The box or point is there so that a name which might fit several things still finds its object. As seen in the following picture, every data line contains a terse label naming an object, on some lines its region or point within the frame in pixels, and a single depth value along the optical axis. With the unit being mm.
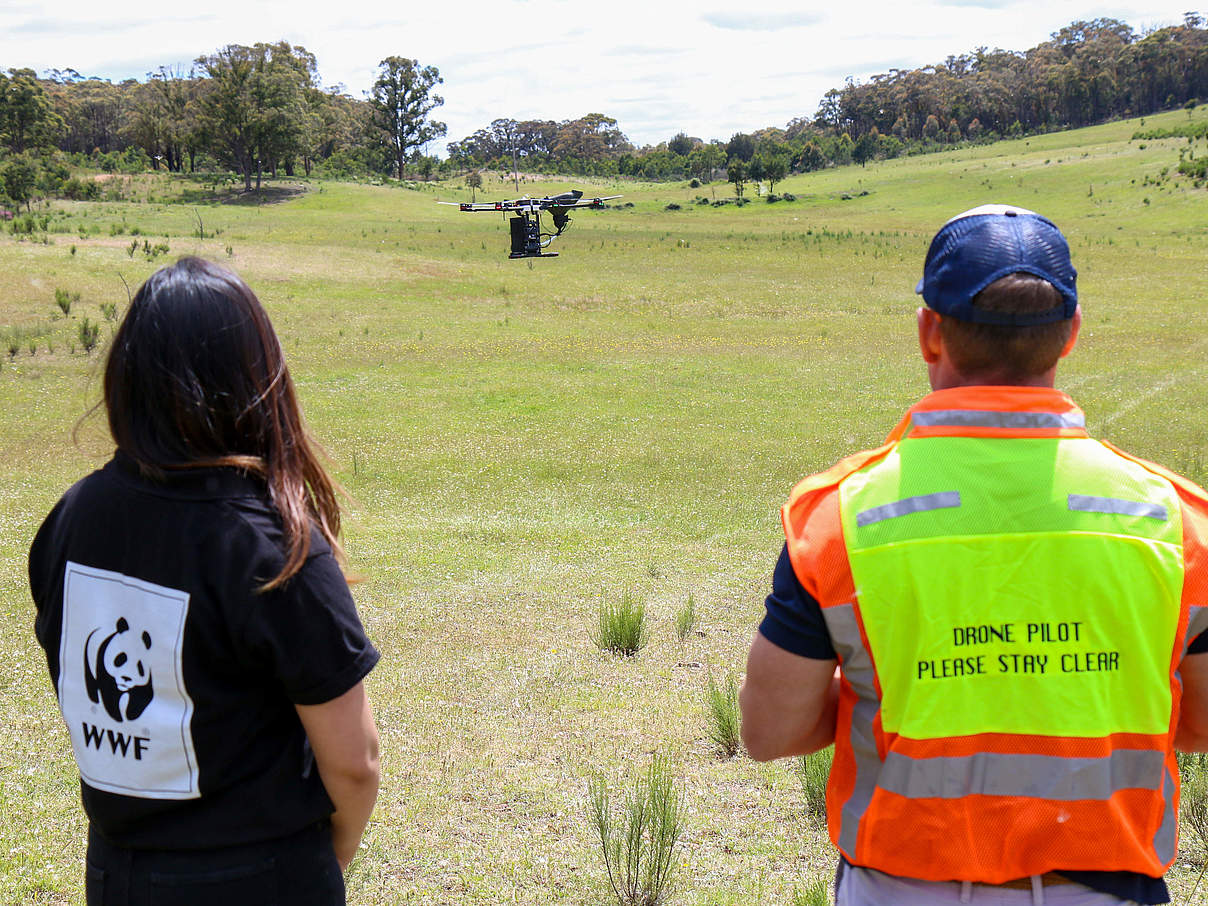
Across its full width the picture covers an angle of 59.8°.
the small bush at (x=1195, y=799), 3988
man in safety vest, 1719
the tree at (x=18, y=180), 40750
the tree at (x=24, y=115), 71312
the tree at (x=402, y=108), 87000
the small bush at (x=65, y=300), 21422
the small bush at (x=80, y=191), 51250
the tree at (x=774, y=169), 83375
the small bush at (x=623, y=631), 6840
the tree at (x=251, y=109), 61531
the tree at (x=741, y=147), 107500
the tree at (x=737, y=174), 79438
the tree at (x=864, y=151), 103000
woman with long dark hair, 1805
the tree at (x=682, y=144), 141000
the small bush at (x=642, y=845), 3666
